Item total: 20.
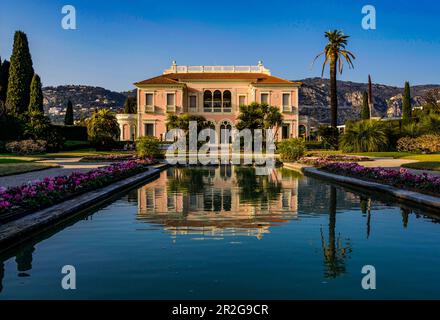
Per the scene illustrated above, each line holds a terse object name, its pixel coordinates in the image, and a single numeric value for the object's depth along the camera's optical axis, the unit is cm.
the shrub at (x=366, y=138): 3341
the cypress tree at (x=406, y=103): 4916
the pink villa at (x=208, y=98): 5284
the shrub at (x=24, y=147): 3416
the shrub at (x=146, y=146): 2884
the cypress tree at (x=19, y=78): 4241
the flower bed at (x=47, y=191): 780
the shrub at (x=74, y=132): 4669
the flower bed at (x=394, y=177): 1060
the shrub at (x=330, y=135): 3847
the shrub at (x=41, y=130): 3691
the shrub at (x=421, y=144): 3078
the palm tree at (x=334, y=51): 4076
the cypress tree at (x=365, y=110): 5456
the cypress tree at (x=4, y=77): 4513
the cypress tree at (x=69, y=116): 5722
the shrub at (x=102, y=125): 4559
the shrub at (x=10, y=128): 3719
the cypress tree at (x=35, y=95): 4169
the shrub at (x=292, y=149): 2847
